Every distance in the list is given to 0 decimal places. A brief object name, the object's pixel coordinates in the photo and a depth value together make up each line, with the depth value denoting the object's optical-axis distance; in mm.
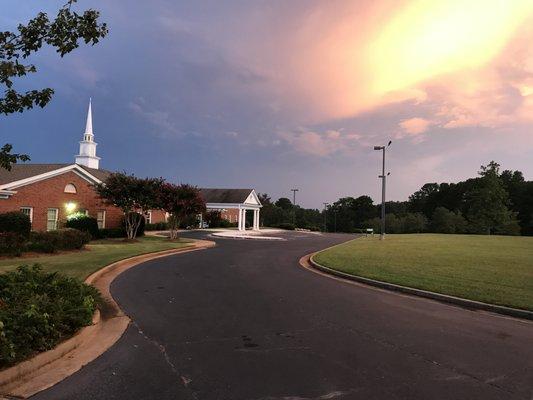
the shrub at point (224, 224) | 57844
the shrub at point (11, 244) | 17038
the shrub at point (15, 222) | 21453
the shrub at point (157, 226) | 44172
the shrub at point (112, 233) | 31131
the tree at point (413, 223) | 88575
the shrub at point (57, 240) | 18578
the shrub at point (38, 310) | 5660
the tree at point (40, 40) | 6984
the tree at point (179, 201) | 30531
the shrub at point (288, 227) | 69625
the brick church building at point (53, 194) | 27797
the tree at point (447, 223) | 77750
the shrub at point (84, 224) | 28666
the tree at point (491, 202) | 61656
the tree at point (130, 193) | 28000
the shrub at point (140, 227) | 33438
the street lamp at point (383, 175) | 37594
